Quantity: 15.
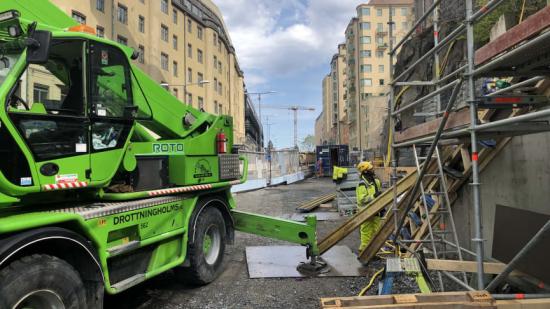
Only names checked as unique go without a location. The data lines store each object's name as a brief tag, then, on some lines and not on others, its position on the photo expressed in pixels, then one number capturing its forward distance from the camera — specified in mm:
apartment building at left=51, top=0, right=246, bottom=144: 35188
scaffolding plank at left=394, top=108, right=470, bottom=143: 4148
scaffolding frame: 3016
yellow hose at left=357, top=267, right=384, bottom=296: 5230
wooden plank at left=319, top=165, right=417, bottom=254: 6945
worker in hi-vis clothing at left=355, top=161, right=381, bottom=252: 7965
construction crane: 100625
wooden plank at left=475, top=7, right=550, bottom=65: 2717
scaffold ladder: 5234
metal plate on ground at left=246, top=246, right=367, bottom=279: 6637
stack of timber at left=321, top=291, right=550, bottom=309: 2982
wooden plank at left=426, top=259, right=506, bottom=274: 4117
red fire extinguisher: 6680
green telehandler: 3406
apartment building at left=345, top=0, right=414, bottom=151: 78688
